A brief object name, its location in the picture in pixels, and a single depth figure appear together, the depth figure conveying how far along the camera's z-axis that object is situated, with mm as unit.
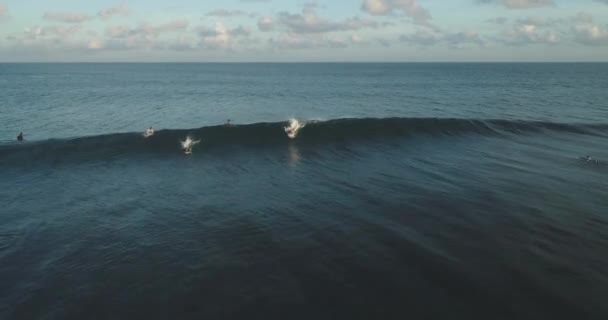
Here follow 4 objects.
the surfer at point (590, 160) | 28172
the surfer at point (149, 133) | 34431
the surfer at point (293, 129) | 36781
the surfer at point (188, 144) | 32406
